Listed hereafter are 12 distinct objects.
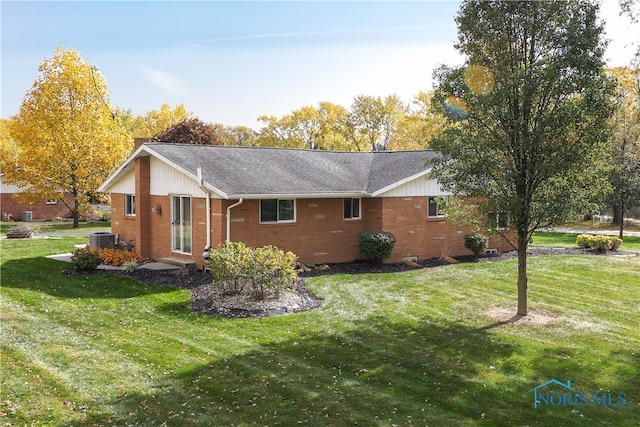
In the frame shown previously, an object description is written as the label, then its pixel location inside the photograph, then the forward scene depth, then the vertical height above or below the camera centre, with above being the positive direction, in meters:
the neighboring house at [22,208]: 39.41 +0.15
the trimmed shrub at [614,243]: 23.45 -1.62
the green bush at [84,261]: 17.55 -1.71
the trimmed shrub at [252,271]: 13.64 -1.62
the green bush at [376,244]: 18.92 -1.30
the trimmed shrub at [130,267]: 17.60 -1.93
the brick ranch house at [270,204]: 17.39 +0.20
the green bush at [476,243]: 21.16 -1.42
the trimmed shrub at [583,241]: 24.25 -1.58
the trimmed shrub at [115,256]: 19.02 -1.72
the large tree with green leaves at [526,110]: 10.88 +2.08
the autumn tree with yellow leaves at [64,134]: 31.53 +4.67
